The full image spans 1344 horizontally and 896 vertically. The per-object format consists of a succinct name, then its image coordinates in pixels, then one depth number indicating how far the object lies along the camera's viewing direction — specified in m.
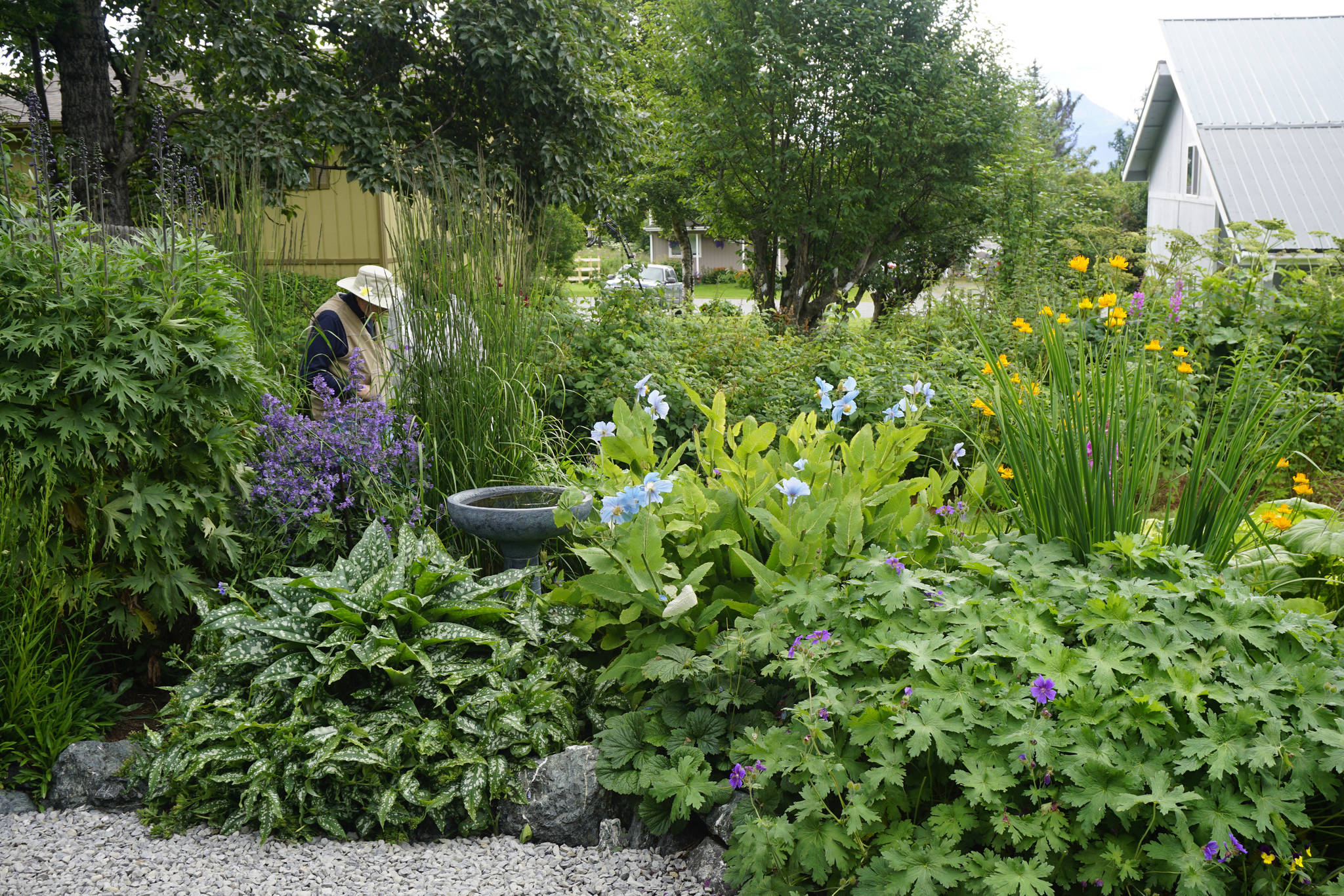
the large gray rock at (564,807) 2.30
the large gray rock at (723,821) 2.12
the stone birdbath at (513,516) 2.86
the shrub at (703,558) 2.21
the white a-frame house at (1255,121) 14.11
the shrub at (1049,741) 1.67
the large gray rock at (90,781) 2.43
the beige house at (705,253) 48.25
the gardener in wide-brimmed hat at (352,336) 3.77
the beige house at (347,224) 11.93
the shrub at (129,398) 2.55
